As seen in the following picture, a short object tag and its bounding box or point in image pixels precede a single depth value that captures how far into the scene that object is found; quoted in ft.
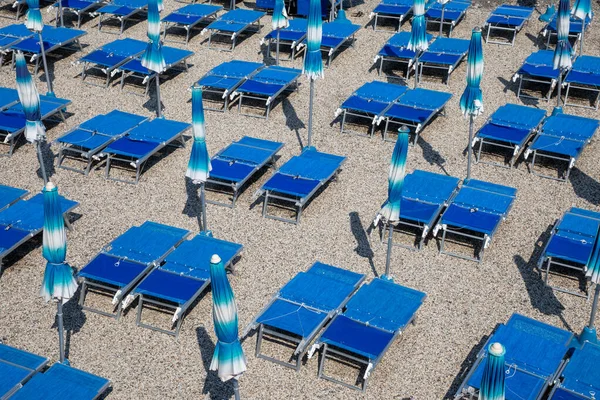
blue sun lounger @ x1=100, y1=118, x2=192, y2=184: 51.39
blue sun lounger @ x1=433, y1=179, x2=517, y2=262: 44.65
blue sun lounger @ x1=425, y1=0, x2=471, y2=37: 72.18
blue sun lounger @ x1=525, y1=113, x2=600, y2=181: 51.75
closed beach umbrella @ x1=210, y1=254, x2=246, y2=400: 28.32
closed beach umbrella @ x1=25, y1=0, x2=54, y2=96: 55.88
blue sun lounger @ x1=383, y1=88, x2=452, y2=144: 55.36
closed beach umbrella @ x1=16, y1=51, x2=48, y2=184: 43.83
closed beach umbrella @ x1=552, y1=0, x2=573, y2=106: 55.06
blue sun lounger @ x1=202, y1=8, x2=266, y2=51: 69.62
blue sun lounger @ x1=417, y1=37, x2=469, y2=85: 63.26
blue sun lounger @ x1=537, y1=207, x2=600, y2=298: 42.45
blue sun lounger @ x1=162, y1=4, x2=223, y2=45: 71.41
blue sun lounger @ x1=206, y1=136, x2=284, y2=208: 49.03
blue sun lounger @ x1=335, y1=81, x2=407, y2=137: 56.24
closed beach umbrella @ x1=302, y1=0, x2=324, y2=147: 49.62
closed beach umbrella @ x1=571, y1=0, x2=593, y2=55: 62.85
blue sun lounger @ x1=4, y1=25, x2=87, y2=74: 65.62
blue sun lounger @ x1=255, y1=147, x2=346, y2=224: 47.75
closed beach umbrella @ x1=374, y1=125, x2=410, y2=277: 38.40
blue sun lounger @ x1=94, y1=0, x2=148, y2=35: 72.84
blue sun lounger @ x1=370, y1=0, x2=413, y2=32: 72.79
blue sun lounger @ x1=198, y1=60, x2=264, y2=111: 59.77
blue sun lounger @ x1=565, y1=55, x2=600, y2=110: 59.77
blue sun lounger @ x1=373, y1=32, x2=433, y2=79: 64.49
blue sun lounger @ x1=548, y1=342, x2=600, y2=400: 33.94
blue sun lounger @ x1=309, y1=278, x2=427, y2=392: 36.58
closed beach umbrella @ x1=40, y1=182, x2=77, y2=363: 32.81
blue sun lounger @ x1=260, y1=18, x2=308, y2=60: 67.82
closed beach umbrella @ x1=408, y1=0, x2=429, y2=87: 58.75
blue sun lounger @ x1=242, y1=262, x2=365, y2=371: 37.63
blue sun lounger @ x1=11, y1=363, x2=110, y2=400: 33.99
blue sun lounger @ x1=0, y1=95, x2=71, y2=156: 54.29
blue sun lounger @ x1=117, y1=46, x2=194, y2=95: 62.08
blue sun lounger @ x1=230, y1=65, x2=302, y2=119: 58.65
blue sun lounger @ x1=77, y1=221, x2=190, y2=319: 40.68
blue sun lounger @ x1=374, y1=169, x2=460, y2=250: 45.39
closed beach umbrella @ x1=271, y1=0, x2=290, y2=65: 59.81
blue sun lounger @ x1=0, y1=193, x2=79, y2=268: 43.24
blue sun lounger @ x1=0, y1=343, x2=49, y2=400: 34.35
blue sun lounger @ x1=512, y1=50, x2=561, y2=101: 60.85
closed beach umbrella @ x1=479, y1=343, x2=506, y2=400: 26.23
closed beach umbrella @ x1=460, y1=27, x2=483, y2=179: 47.59
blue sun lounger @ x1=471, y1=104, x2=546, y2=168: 53.01
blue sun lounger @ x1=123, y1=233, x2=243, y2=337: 39.42
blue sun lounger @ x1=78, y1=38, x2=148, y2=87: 63.00
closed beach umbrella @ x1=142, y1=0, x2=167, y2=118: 52.54
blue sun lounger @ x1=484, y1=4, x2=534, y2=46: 70.64
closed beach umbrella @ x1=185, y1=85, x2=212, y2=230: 41.11
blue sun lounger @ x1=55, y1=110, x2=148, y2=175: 52.75
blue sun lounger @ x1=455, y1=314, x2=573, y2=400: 34.22
